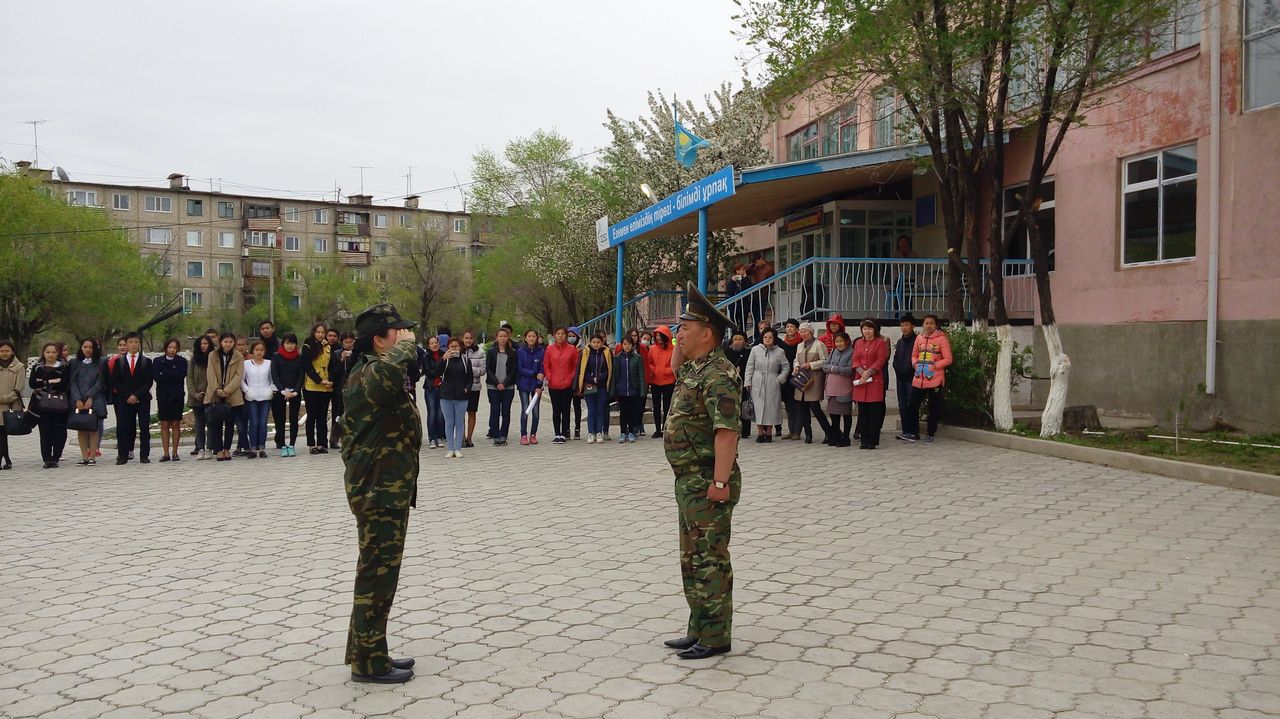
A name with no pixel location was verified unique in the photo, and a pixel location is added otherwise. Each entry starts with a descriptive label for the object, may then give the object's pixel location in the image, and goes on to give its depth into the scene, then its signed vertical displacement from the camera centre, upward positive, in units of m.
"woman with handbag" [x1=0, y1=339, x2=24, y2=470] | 13.06 -0.64
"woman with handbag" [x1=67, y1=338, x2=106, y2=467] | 13.14 -0.78
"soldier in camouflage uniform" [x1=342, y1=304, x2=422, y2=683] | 4.51 -0.63
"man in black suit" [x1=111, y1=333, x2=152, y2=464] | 13.26 -0.75
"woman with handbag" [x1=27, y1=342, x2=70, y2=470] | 13.07 -0.85
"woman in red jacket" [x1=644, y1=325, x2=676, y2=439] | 15.20 -0.47
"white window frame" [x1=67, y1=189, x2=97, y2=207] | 76.81 +10.87
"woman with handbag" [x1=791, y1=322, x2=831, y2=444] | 13.80 -0.56
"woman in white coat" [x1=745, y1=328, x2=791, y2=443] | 13.98 -0.55
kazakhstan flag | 22.06 +4.33
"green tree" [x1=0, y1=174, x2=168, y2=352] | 42.94 +3.14
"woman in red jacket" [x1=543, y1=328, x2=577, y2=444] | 14.95 -0.44
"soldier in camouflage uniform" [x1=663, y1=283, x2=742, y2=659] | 4.76 -0.69
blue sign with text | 16.92 +2.51
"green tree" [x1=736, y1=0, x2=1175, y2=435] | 12.24 +3.60
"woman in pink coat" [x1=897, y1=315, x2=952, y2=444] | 13.12 -0.24
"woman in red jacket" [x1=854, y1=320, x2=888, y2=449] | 13.12 -0.57
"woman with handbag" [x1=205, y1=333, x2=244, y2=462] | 13.18 -0.67
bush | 13.98 -0.45
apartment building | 79.19 +8.61
